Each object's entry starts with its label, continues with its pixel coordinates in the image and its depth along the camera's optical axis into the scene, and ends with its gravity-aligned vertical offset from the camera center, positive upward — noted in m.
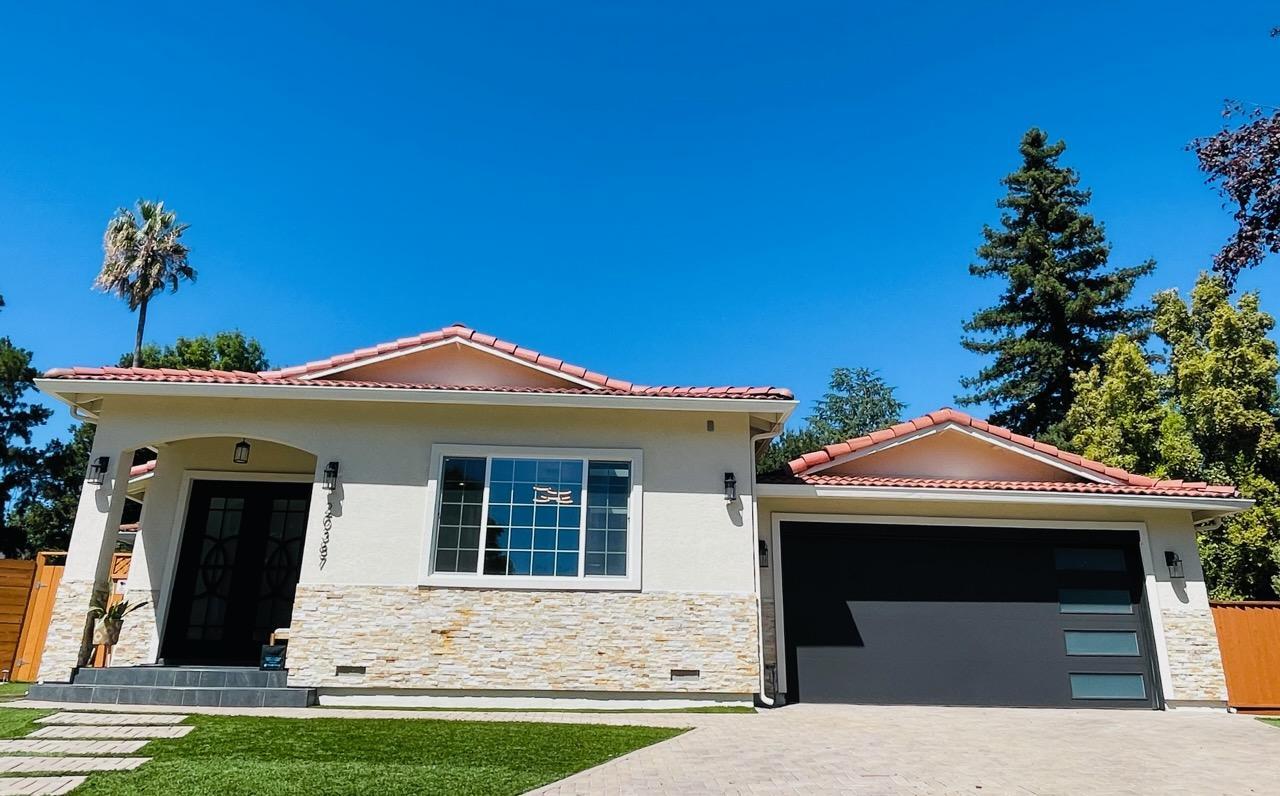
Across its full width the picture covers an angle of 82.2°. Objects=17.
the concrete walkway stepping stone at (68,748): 5.95 -1.29
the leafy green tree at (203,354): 31.25 +9.86
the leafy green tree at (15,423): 30.94 +6.79
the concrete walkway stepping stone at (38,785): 4.84 -1.31
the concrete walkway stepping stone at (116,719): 7.13 -1.26
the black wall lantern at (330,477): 9.35 +1.41
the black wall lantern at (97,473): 9.19 +1.39
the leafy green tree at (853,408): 41.22 +10.85
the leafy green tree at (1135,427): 17.17 +4.24
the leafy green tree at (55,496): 29.48 +3.73
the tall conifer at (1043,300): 25.53 +10.38
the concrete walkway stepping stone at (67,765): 5.43 -1.30
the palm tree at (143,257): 28.11 +12.44
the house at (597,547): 9.00 +0.65
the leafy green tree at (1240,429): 15.62 +3.85
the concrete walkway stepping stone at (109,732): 6.55 -1.27
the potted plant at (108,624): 8.94 -0.43
